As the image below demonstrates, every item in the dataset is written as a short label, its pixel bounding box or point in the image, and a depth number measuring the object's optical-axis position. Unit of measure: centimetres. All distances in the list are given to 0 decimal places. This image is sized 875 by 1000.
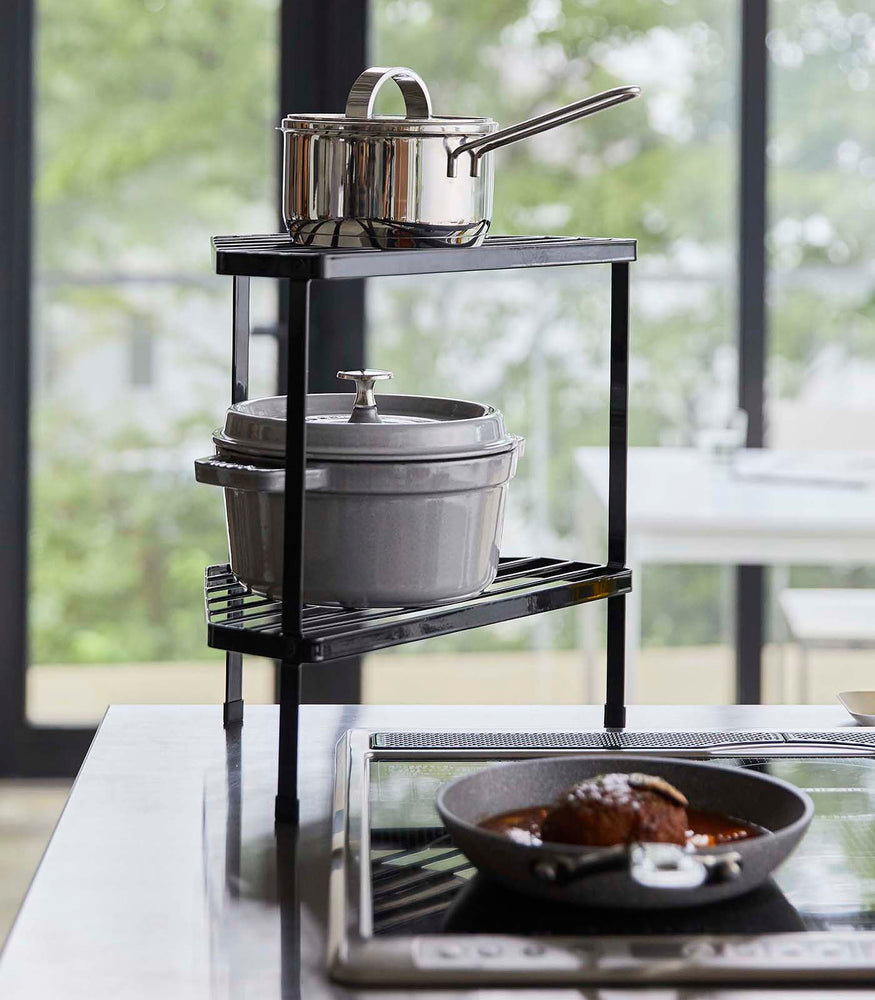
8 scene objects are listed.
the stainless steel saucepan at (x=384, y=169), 235
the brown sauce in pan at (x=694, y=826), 225
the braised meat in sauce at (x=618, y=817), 219
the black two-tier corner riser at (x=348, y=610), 230
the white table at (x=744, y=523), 443
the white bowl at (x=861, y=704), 261
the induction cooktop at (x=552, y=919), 211
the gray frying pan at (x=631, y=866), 215
